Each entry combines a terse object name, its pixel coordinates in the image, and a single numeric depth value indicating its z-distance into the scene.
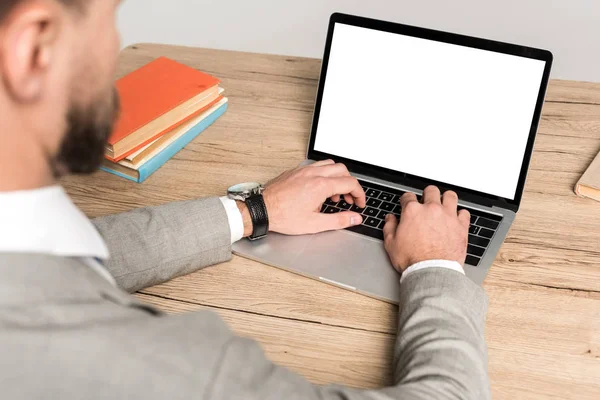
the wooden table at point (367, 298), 1.06
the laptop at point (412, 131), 1.26
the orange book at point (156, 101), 1.46
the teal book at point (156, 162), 1.46
